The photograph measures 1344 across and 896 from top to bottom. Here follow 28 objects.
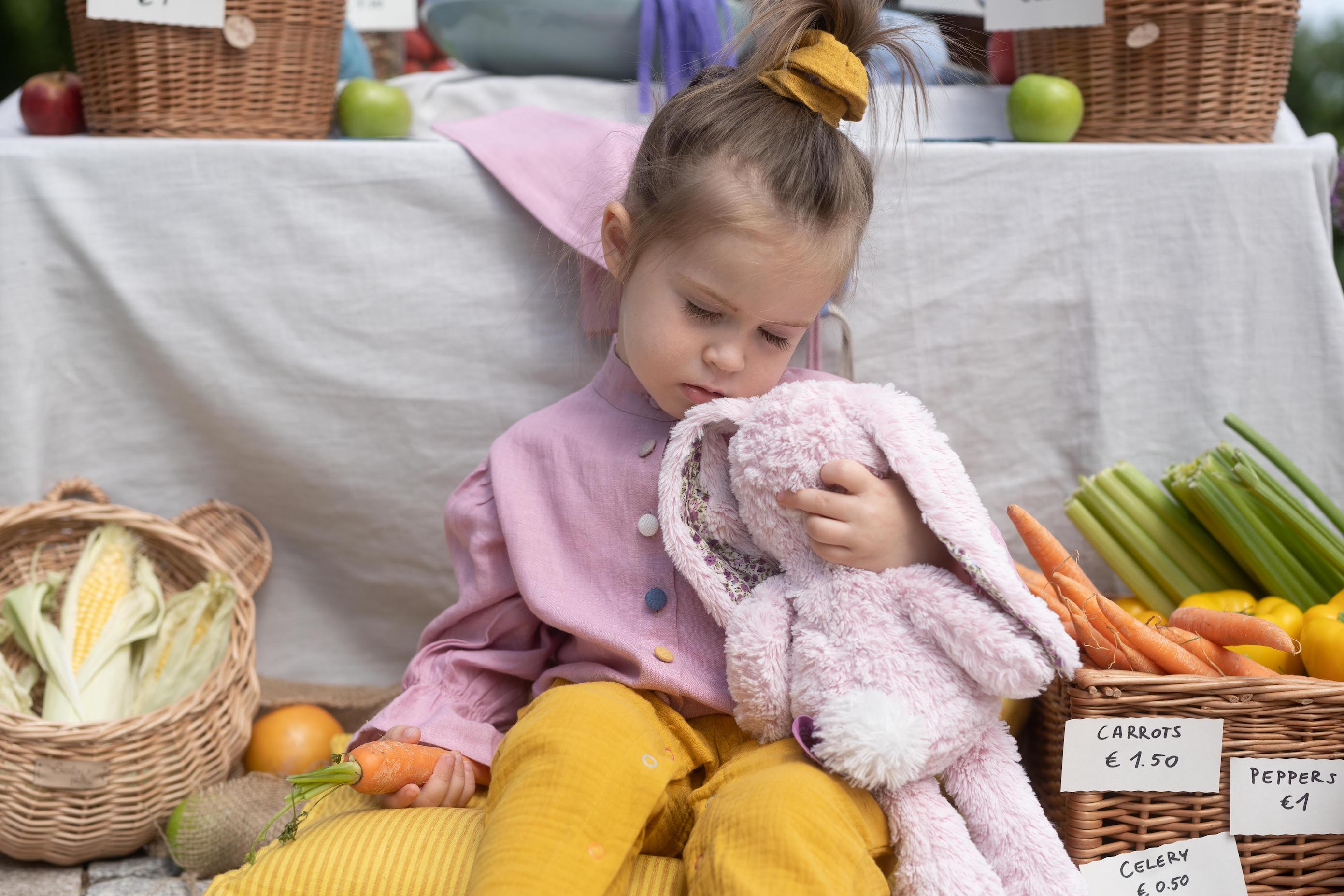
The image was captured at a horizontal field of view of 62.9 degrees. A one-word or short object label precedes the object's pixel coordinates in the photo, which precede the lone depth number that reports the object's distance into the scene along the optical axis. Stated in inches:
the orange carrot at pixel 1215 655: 45.3
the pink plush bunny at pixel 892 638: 37.4
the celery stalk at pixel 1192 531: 55.6
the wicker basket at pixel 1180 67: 59.5
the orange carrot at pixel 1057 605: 45.7
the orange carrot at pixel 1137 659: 44.8
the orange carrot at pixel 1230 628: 44.5
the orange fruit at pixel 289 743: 58.3
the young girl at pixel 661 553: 36.5
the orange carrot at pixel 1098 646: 44.9
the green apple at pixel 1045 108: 60.1
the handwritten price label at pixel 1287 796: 44.2
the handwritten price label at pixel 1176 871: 44.1
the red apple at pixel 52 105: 62.6
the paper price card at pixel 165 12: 57.9
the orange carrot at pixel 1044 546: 48.9
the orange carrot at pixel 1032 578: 49.3
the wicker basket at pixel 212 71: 59.8
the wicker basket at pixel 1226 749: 42.8
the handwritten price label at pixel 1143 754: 43.2
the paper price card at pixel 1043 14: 59.7
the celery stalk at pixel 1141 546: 55.8
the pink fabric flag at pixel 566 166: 55.8
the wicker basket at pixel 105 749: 50.6
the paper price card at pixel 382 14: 76.9
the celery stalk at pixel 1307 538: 51.3
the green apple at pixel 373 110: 64.0
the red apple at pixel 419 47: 95.1
